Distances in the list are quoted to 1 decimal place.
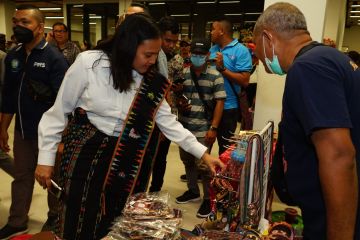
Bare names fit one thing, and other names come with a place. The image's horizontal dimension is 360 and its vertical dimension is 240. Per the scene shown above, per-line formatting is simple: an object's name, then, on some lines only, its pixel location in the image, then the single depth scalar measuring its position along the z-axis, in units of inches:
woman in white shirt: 58.2
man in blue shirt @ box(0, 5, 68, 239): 87.0
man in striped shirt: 108.4
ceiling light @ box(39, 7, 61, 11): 548.8
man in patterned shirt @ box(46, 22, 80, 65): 159.9
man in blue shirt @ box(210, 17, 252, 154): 116.0
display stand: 52.2
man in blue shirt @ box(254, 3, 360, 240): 34.8
